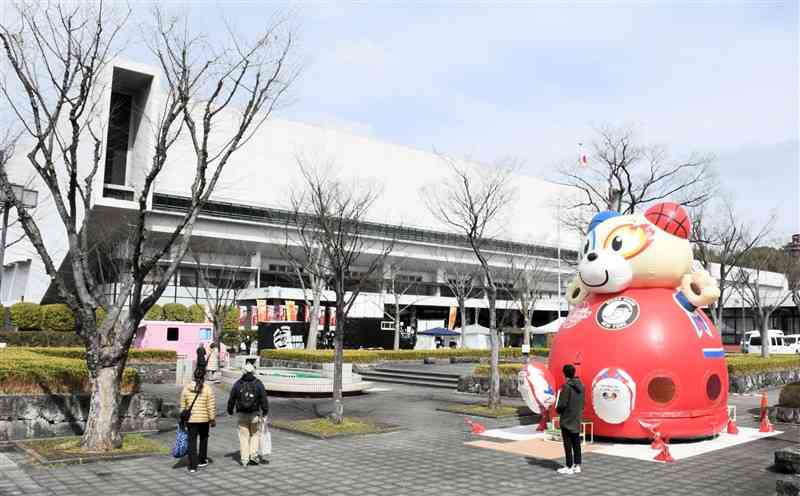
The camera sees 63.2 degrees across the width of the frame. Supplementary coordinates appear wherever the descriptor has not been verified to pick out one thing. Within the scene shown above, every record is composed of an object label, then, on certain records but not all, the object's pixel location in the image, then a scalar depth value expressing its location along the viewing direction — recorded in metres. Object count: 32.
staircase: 26.99
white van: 46.47
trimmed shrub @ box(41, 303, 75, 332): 41.09
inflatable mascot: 12.59
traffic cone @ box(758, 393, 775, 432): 14.96
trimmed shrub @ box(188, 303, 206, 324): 48.12
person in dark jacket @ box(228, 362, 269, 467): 10.70
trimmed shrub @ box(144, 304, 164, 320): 45.72
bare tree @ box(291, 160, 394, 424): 15.31
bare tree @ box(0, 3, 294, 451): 11.65
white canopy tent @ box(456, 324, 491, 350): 52.41
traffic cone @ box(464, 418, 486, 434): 14.53
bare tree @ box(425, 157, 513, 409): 18.02
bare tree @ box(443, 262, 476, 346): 51.40
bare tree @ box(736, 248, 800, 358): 35.21
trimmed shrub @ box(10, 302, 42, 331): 41.03
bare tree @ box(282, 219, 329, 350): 34.72
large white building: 52.59
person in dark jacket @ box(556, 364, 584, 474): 10.44
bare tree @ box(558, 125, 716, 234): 24.52
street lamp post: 24.01
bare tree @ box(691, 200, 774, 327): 30.55
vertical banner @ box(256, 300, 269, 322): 52.56
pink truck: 31.39
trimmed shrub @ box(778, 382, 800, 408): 16.78
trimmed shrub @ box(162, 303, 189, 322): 47.62
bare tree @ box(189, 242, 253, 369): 50.59
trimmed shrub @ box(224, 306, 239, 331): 49.97
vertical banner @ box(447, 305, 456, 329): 60.34
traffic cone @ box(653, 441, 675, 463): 11.41
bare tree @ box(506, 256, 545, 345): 50.03
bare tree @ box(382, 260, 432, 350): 60.91
